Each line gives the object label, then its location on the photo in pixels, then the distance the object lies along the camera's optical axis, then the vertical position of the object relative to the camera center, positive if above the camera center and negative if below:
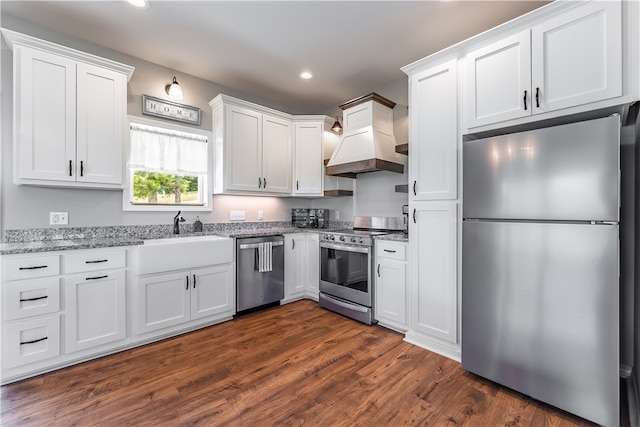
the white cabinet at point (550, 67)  1.64 +0.95
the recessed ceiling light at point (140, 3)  2.22 +1.66
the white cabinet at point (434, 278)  2.35 -0.55
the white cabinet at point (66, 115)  2.21 +0.83
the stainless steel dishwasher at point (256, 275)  3.22 -0.72
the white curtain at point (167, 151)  3.08 +0.73
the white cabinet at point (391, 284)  2.77 -0.71
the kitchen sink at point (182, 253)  2.55 -0.38
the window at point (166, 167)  3.07 +0.53
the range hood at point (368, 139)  3.25 +0.90
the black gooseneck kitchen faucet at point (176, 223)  3.24 -0.10
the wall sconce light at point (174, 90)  3.17 +1.37
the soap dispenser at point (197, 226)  3.40 -0.14
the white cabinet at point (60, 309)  1.99 -0.72
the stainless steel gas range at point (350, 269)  3.05 -0.63
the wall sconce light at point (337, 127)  4.16 +1.27
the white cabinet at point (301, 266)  3.69 -0.68
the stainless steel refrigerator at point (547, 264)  1.55 -0.31
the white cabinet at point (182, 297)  2.56 -0.82
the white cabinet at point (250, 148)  3.44 +0.85
